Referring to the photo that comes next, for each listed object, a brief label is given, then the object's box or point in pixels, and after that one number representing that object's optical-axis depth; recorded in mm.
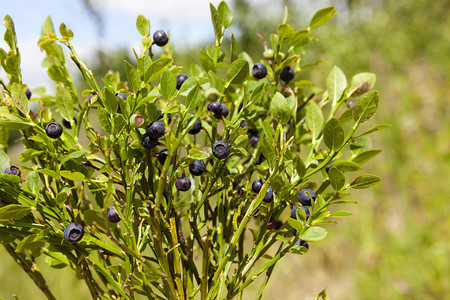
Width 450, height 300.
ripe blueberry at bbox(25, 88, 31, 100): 485
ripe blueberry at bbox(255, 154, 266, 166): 471
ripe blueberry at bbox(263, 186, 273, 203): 407
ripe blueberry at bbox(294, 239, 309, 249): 422
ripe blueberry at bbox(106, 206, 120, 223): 401
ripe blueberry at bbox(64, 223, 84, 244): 351
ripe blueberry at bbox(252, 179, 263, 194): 411
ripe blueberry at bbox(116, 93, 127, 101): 394
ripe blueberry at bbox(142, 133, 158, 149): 361
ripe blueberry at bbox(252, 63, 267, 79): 449
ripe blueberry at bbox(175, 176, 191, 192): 400
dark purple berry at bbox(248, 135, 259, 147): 492
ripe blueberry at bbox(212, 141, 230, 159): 376
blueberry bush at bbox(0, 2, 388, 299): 364
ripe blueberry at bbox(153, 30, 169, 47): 447
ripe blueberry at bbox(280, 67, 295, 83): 497
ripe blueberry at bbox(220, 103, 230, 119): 387
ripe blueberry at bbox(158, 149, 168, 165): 395
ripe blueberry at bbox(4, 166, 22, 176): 380
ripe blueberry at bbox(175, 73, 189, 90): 431
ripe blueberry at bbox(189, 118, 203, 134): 391
